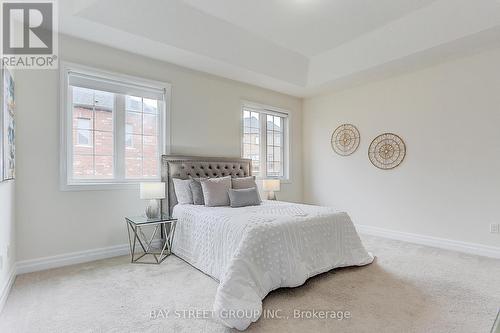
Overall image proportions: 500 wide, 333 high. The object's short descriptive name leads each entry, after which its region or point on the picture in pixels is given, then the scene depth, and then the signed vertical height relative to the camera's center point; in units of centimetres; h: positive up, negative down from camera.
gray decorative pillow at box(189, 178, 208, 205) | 350 -34
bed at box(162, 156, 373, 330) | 197 -77
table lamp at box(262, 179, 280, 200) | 466 -34
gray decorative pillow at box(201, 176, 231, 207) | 338 -33
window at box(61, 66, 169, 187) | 311 +48
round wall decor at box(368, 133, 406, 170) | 422 +25
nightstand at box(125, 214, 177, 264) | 308 -91
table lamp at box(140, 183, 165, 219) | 318 -34
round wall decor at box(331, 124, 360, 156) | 479 +49
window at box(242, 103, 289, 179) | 491 +50
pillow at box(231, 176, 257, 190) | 376 -24
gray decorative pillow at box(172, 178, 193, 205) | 353 -33
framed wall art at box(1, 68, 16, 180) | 210 +32
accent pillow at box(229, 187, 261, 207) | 340 -40
